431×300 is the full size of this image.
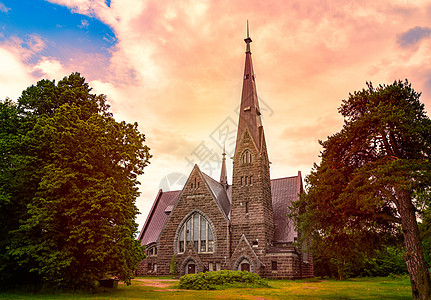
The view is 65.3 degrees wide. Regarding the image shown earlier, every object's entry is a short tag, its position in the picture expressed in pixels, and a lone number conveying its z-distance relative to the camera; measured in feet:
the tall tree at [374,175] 47.65
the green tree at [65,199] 59.36
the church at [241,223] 121.39
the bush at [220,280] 75.22
